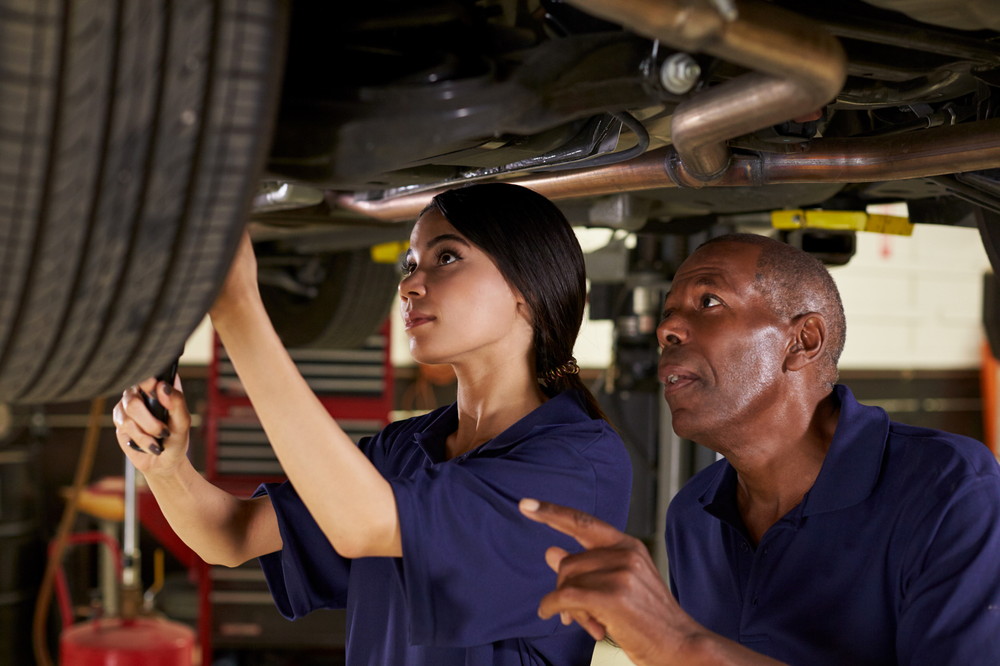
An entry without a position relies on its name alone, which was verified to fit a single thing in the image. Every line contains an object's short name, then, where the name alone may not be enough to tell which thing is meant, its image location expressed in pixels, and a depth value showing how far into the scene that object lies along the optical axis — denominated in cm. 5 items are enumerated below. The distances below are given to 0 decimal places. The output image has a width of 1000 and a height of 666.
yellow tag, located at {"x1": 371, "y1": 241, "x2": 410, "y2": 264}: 230
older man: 85
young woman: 82
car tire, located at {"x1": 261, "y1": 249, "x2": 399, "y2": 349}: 252
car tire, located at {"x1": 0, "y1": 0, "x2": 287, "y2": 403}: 63
